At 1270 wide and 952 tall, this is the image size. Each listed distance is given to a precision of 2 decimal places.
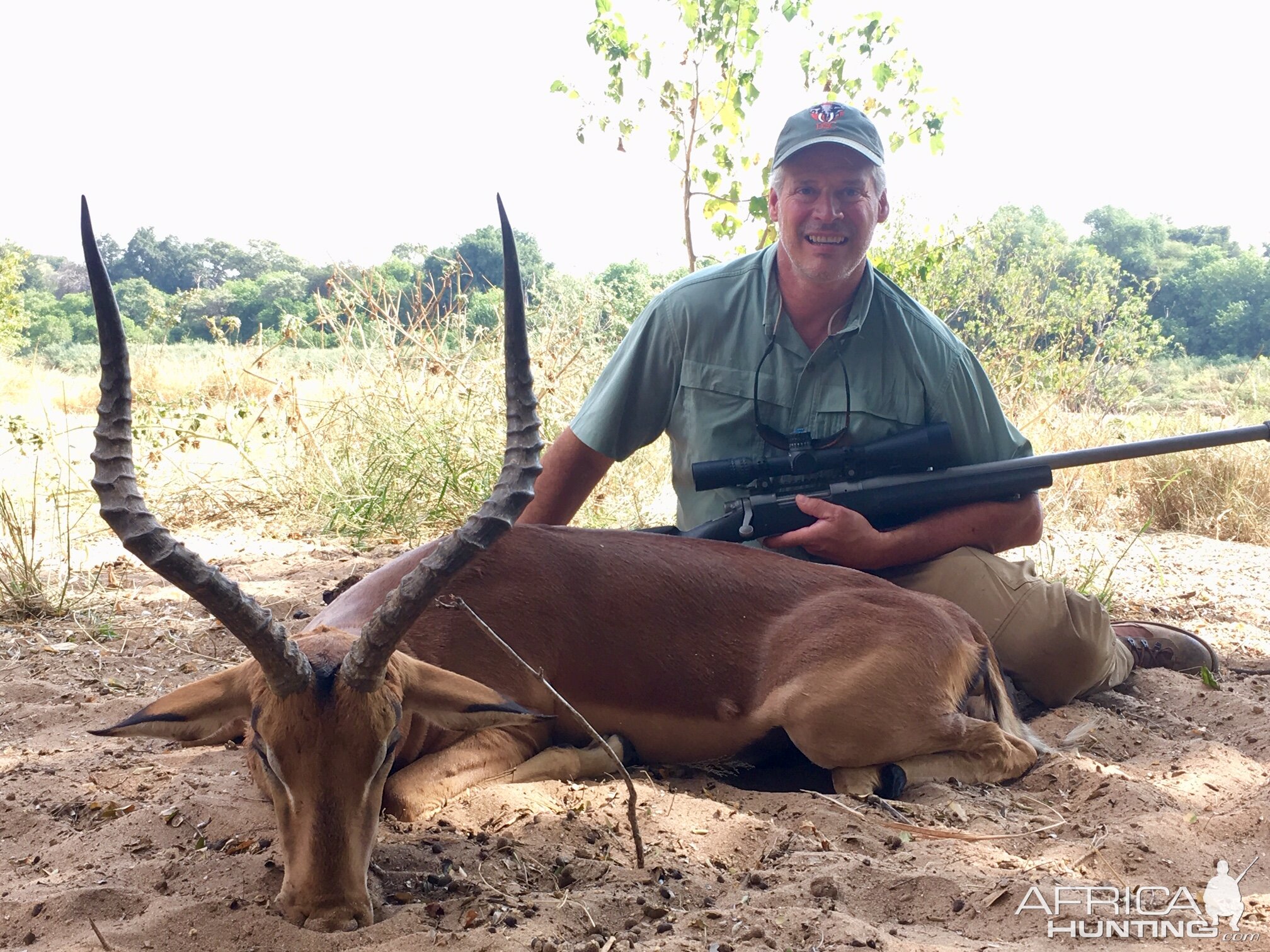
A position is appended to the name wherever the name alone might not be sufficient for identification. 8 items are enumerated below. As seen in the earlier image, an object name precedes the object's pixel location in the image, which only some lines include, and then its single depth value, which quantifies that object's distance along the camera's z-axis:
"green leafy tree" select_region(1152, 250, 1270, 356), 30.25
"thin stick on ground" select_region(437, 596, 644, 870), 2.78
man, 4.83
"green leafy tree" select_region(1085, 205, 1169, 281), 37.16
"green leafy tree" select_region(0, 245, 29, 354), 23.05
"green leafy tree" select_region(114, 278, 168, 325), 20.14
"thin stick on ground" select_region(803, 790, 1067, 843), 3.21
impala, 3.07
